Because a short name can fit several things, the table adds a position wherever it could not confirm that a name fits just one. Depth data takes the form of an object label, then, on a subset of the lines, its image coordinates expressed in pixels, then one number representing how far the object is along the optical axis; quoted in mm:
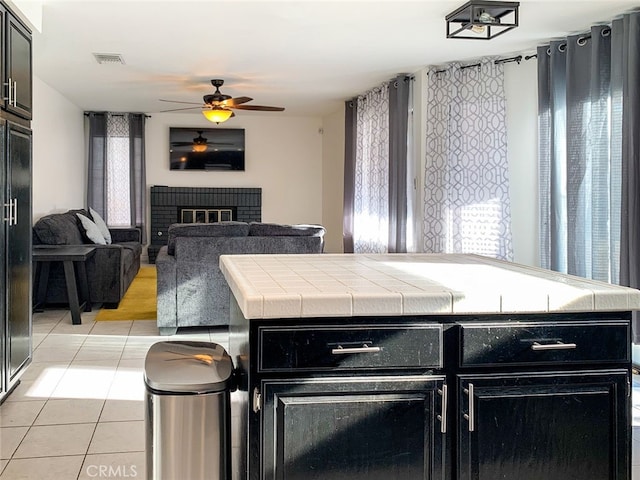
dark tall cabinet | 3100
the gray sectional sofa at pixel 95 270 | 5434
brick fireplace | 9500
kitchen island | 1438
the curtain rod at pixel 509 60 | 5379
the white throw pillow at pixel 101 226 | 7535
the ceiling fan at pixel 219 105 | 6574
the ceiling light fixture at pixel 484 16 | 3969
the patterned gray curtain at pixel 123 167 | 9211
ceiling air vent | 5507
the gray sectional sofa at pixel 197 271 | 4625
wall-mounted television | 9578
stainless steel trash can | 1568
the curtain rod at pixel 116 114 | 9205
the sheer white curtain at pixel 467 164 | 5559
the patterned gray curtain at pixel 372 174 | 6988
